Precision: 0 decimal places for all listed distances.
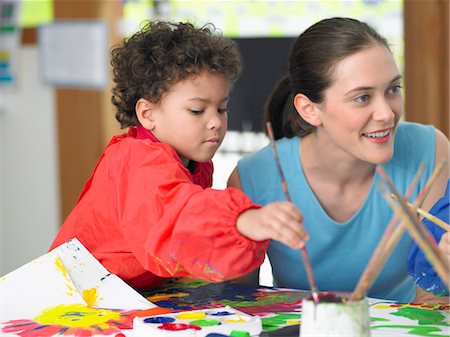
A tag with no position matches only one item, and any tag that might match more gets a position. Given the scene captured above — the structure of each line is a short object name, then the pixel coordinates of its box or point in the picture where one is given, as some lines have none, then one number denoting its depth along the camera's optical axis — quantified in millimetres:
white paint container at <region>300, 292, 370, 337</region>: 1533
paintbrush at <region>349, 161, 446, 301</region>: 1509
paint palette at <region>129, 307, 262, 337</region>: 1664
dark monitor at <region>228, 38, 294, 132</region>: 2993
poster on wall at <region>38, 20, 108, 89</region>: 3412
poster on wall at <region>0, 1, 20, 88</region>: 3617
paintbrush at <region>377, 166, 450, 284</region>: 1484
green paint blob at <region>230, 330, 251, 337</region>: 1662
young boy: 1677
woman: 1966
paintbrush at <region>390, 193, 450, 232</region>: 1690
